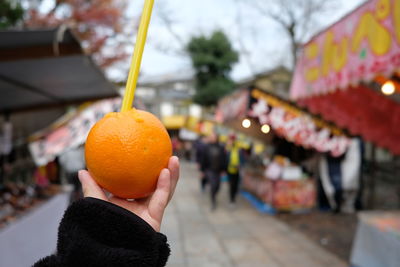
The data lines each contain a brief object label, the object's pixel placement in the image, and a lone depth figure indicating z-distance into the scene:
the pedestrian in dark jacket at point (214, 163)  8.05
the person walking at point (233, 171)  8.49
